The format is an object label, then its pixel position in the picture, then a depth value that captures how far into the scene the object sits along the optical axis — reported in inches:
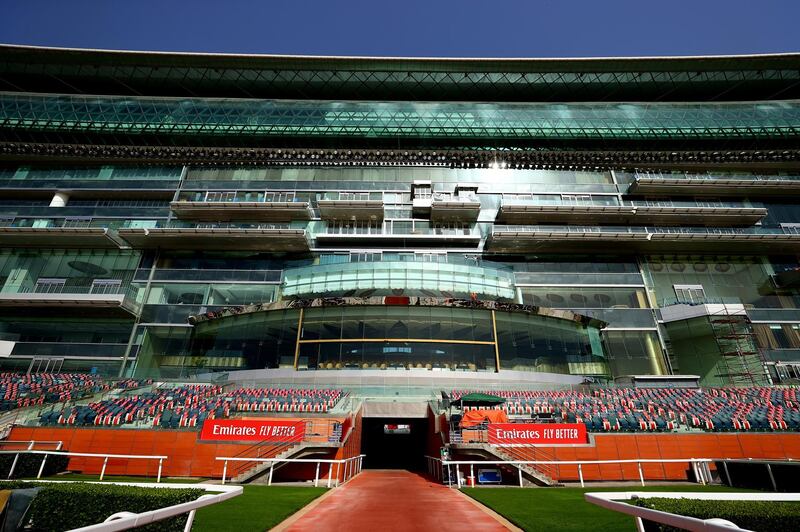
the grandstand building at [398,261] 668.1
